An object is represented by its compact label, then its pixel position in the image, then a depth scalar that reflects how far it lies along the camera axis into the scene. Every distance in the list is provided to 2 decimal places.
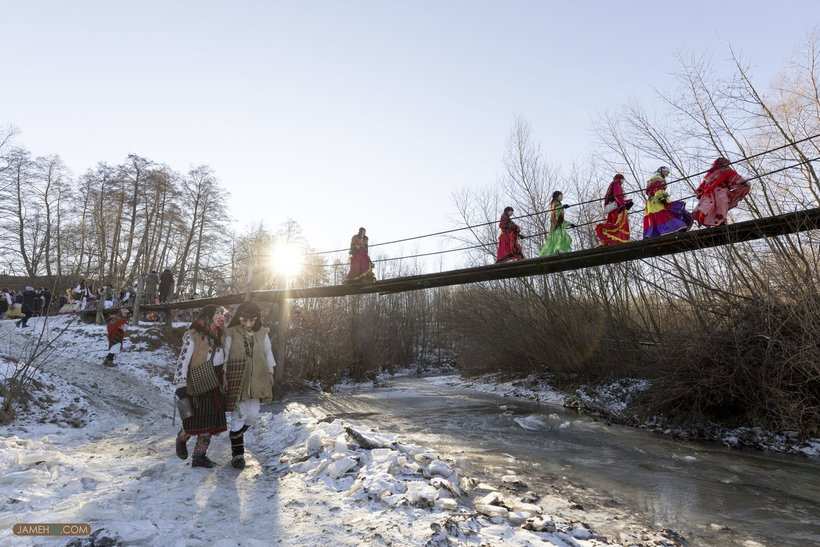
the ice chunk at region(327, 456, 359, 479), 4.77
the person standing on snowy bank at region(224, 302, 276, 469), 5.44
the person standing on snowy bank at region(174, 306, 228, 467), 5.21
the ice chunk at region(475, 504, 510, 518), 4.05
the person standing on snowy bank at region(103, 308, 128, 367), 14.70
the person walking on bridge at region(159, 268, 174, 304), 20.08
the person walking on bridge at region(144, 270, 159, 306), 22.72
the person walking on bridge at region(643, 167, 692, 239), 8.80
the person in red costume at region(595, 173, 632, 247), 9.74
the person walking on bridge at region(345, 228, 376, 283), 12.51
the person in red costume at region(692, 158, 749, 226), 8.05
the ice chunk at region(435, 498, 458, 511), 4.04
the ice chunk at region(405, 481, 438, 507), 4.05
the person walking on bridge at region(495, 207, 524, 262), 11.16
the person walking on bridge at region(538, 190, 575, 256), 10.46
